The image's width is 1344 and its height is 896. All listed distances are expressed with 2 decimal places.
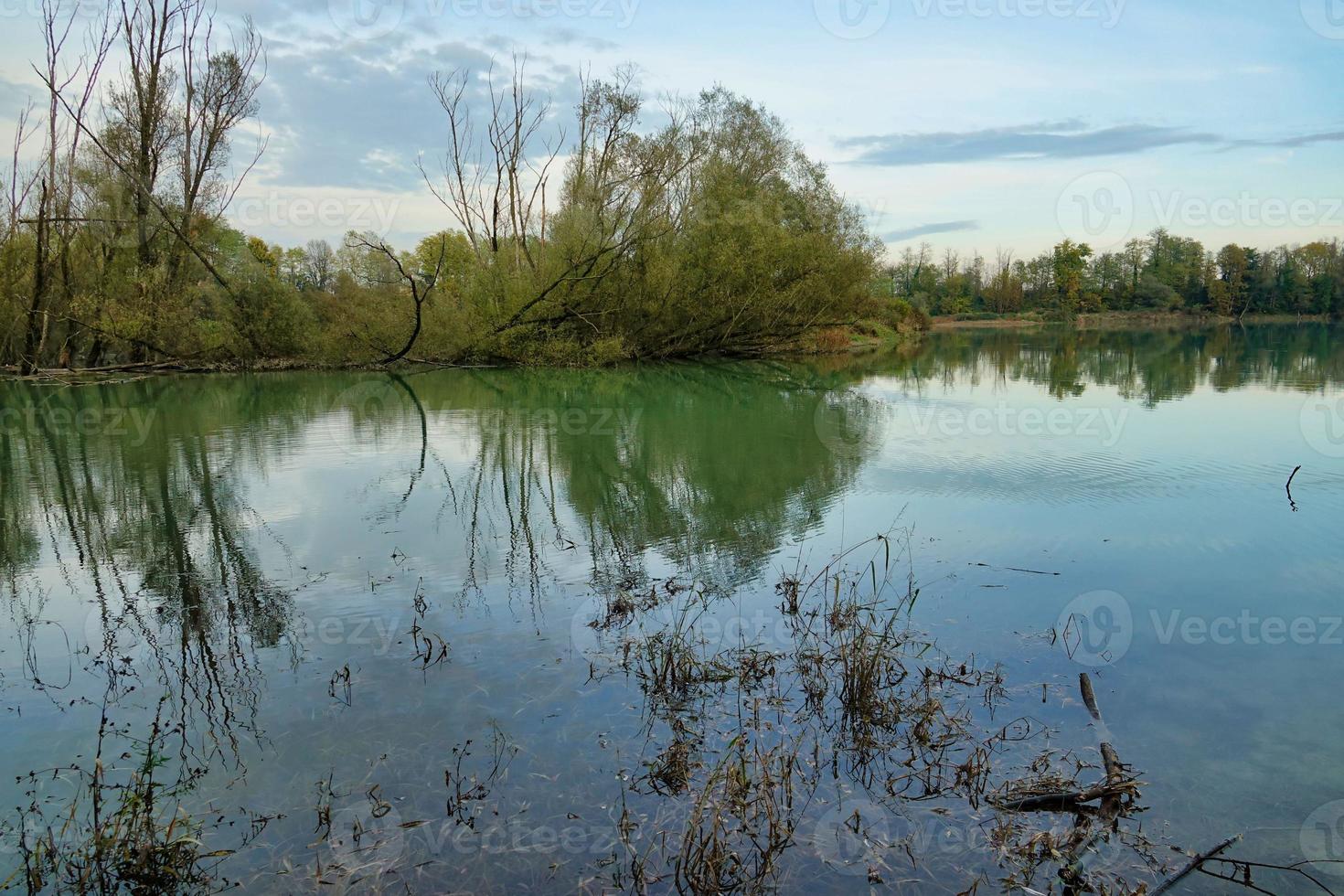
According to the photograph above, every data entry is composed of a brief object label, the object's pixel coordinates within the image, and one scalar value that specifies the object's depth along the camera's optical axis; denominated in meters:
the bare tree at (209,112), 22.38
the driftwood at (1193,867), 2.77
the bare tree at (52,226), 18.95
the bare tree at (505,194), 29.55
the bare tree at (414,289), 16.89
